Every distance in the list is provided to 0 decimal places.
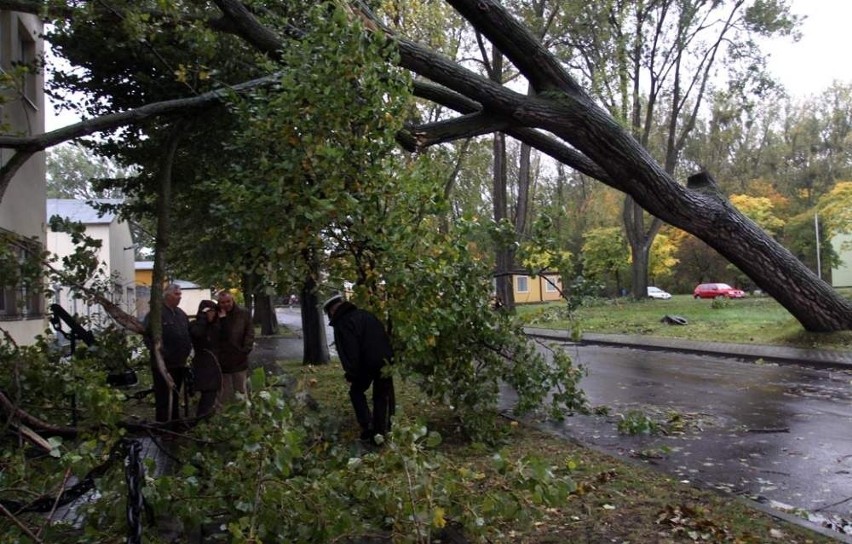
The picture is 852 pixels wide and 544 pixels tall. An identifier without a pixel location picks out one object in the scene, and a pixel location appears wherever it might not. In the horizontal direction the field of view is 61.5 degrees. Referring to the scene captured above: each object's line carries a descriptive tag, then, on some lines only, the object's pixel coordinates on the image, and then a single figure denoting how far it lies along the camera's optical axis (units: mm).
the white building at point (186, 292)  45409
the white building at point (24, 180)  12695
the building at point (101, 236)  27797
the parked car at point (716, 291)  48844
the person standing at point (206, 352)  7609
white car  54594
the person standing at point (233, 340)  7867
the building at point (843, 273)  54906
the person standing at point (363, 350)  6691
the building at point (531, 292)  53781
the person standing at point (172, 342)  7789
